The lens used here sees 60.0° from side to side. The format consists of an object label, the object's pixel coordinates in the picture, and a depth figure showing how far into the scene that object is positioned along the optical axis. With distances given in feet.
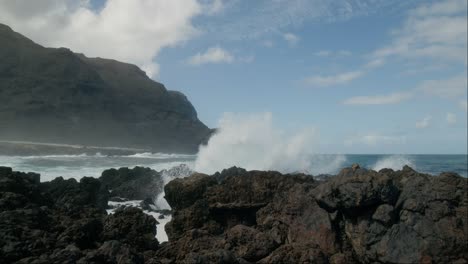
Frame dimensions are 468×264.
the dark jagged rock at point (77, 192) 36.06
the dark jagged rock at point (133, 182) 53.01
